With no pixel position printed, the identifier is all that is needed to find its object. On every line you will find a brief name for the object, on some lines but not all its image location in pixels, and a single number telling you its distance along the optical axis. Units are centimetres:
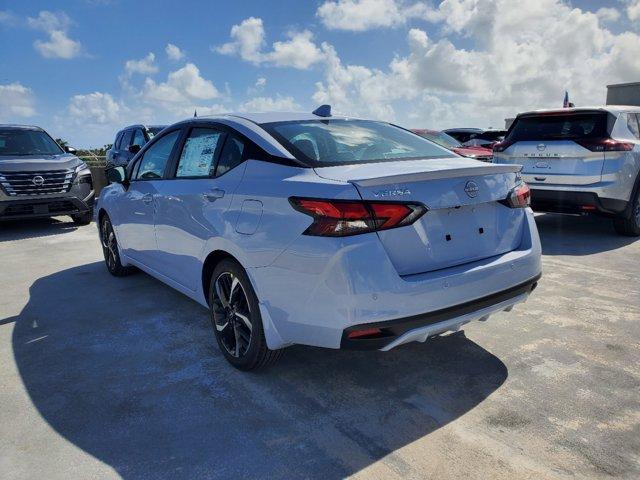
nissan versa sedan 247
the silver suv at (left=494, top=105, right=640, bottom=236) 633
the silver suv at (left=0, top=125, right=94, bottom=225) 841
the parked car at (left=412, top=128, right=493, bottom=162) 912
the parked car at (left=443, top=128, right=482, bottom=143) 1513
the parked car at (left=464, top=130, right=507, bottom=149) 1338
